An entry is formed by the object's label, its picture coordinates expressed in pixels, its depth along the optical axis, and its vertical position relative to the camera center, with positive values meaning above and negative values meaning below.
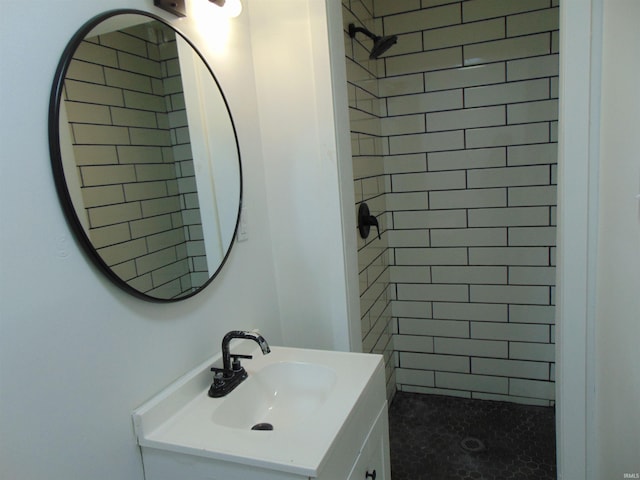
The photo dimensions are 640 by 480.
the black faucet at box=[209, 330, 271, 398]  1.11 -0.53
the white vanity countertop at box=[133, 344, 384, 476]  0.83 -0.56
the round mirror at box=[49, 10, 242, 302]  0.84 +0.08
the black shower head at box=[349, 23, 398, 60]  1.72 +0.56
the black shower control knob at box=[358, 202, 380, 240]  1.79 -0.22
